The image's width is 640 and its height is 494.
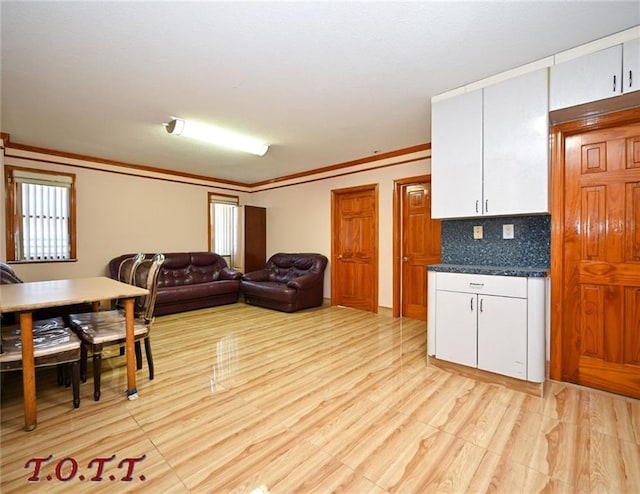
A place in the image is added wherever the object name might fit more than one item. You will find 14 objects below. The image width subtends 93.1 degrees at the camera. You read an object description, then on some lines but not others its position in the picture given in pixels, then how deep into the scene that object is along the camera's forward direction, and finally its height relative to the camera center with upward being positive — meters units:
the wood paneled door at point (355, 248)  4.84 -0.04
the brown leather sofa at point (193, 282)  4.68 -0.64
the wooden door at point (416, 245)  4.25 +0.01
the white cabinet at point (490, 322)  2.17 -0.60
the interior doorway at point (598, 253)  2.11 -0.06
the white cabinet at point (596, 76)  1.92 +1.13
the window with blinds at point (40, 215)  4.15 +0.45
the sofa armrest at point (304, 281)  4.78 -0.57
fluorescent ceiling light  3.31 +1.31
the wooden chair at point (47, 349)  1.82 -0.64
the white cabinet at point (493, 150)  2.23 +0.76
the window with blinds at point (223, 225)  6.32 +0.45
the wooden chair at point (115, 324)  2.12 -0.61
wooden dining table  1.77 -0.33
